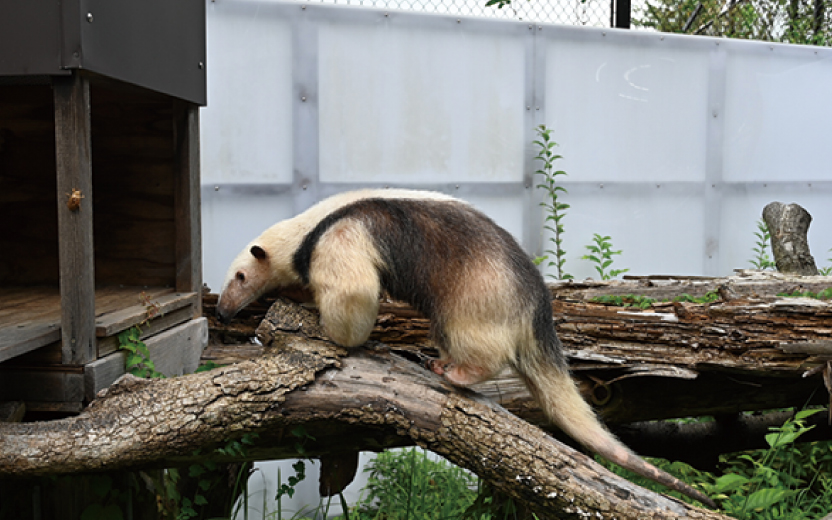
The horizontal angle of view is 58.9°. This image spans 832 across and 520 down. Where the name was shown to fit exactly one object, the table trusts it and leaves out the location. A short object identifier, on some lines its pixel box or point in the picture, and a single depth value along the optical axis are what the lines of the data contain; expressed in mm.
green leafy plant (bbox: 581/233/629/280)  5895
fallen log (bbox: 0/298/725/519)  2639
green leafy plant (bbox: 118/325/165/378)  3191
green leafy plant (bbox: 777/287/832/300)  4426
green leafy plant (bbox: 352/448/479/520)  5258
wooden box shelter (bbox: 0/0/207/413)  2721
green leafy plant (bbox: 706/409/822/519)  3584
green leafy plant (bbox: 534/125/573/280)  6008
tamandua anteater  3072
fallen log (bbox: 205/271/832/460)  3695
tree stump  5711
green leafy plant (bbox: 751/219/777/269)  6625
